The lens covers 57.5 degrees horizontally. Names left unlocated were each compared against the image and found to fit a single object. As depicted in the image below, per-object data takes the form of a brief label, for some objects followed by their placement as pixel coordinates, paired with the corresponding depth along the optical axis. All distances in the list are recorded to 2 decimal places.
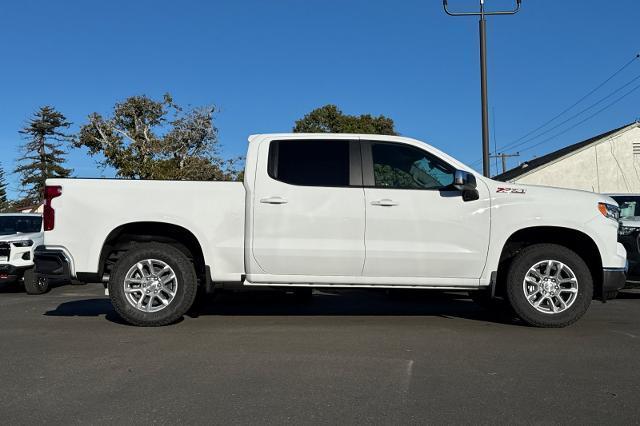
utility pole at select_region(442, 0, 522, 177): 13.74
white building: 29.91
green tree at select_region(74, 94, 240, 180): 32.28
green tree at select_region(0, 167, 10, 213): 69.94
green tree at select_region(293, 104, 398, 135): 38.12
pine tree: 70.19
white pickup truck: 6.28
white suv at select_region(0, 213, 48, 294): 10.98
